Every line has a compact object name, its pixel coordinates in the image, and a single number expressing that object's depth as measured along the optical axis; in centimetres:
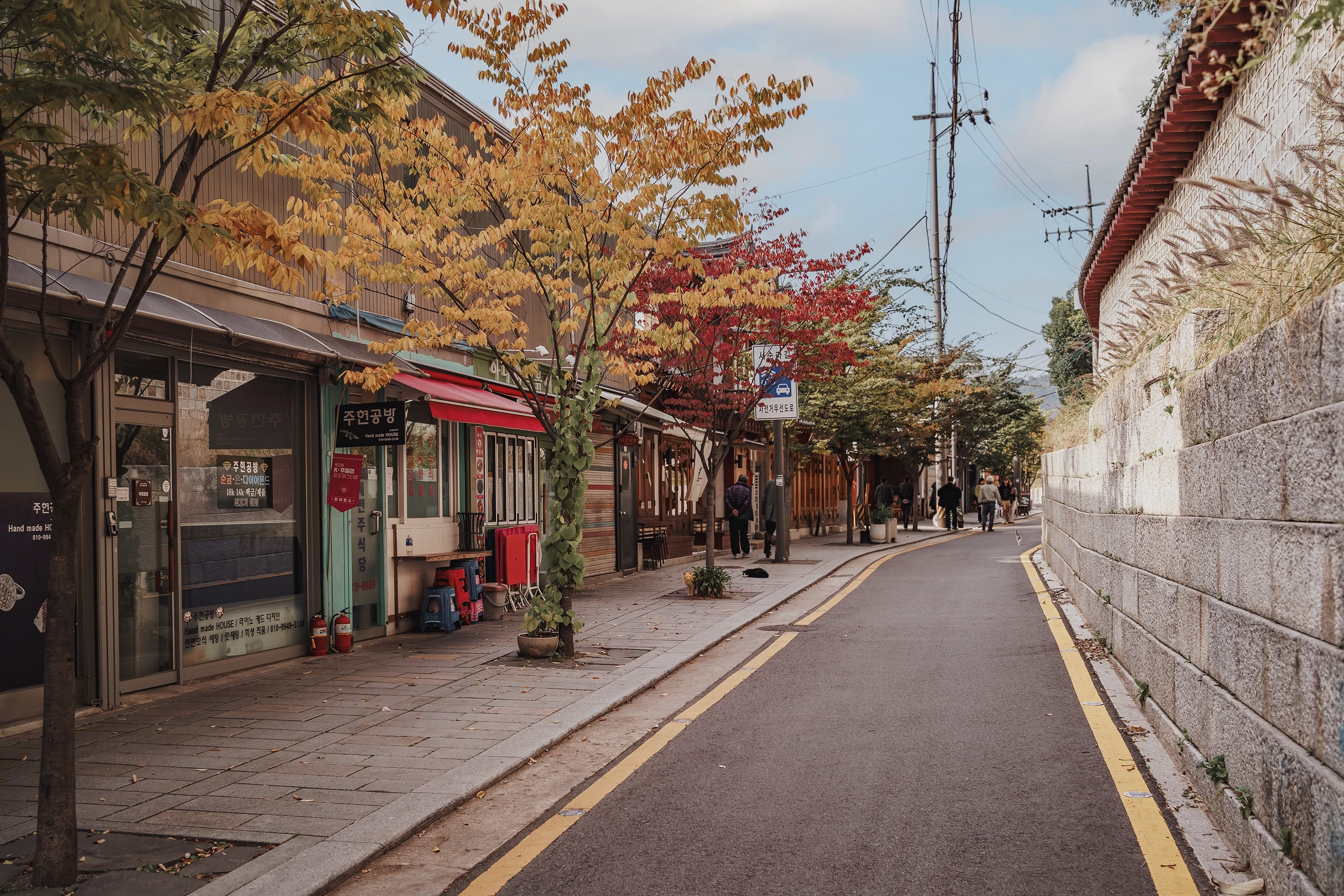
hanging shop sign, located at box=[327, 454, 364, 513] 1064
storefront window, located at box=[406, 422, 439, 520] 1288
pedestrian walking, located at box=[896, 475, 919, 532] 3969
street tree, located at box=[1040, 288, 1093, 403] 5853
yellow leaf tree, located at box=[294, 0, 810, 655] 1006
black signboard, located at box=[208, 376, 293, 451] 967
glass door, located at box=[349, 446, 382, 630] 1166
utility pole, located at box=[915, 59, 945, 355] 3750
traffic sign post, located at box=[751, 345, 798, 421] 1938
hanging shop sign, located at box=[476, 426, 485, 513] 1458
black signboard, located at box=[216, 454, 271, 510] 976
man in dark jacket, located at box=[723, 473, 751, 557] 2428
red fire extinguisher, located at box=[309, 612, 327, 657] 1071
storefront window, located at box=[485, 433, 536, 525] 1527
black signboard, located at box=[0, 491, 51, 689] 741
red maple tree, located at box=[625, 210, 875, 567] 1769
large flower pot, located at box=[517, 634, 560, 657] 1020
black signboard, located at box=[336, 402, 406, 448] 1080
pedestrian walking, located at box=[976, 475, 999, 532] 3931
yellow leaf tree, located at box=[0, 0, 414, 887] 464
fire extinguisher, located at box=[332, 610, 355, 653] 1094
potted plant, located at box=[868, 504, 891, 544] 3075
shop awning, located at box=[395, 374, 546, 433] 1130
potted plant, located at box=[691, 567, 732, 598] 1563
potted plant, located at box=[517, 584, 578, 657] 1009
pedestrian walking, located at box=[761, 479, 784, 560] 2458
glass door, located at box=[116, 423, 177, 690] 849
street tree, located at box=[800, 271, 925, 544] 2927
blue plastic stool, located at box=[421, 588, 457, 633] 1248
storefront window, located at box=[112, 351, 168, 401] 841
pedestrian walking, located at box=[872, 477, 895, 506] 3684
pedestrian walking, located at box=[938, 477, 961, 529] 3903
